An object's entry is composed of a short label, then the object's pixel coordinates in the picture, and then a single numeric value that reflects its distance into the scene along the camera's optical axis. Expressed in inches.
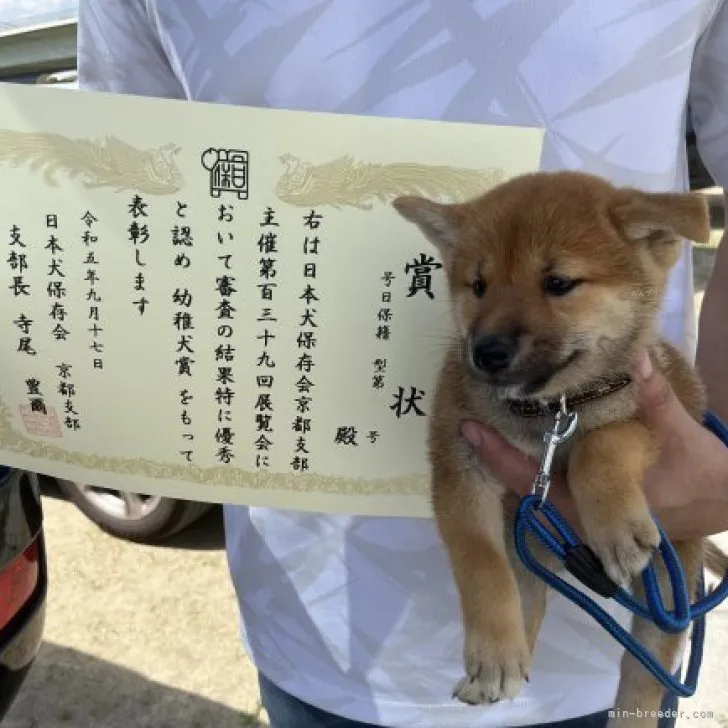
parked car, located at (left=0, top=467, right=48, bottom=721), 74.4
